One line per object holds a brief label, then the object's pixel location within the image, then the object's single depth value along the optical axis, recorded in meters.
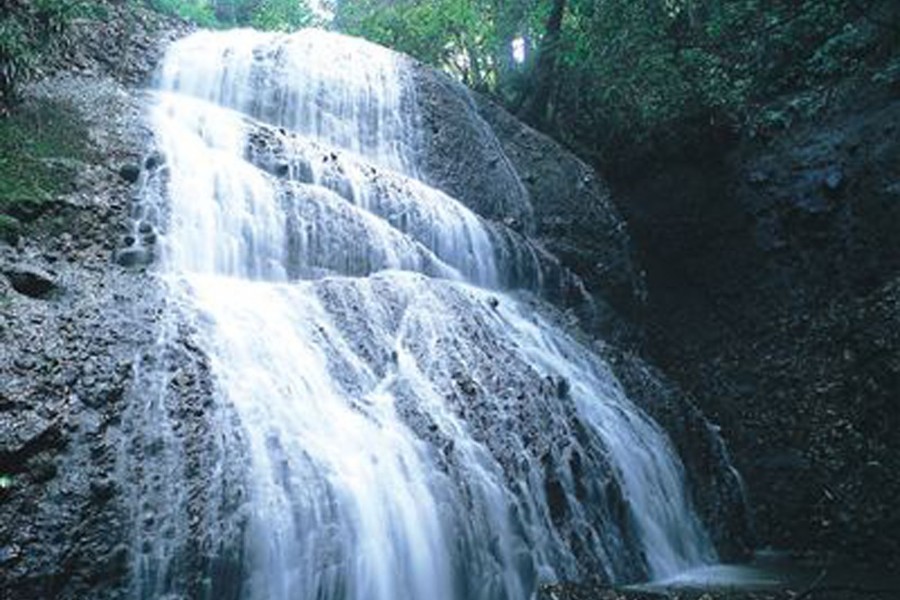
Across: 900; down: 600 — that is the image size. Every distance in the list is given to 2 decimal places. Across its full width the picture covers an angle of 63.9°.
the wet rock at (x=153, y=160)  7.39
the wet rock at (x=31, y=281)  5.22
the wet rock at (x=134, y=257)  6.26
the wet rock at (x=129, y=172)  7.15
